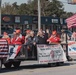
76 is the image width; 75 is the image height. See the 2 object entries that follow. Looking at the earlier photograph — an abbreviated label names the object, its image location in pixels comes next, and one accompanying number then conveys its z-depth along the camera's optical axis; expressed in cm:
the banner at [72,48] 2602
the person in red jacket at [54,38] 1758
